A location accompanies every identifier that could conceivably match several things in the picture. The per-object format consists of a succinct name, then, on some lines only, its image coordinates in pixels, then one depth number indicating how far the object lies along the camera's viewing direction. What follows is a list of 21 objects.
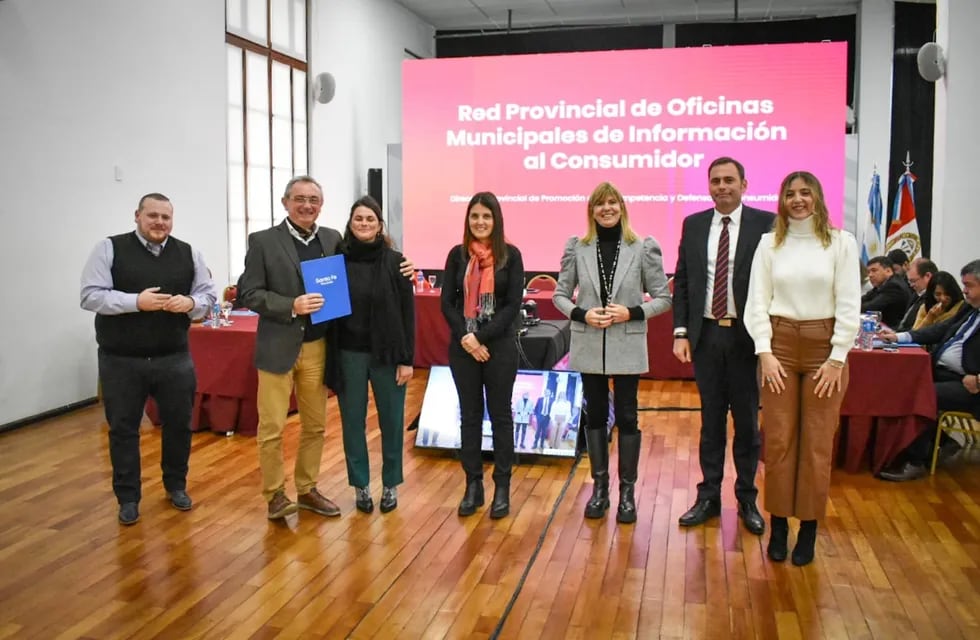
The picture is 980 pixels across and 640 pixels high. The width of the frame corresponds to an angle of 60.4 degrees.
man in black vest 3.63
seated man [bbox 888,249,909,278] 6.94
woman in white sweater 3.05
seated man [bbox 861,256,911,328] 6.56
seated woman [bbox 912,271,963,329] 5.05
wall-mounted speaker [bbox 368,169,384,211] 10.91
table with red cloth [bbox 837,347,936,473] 4.42
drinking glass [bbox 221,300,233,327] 5.52
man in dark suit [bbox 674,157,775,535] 3.45
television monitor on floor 4.84
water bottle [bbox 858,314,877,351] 4.65
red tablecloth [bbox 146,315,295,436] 5.24
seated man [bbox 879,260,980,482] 4.48
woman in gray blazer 3.62
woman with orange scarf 3.69
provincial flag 9.52
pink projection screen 8.36
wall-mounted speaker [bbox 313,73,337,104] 9.70
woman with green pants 3.65
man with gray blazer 3.54
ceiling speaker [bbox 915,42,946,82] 7.69
